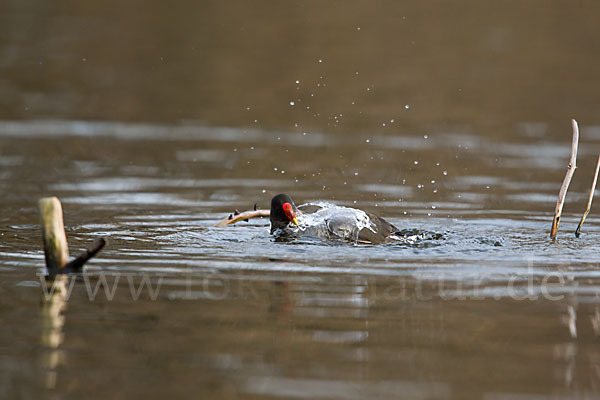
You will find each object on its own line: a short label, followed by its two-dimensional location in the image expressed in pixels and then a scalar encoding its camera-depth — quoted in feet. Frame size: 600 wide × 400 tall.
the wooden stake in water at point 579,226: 60.82
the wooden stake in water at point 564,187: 58.80
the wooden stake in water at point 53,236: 48.78
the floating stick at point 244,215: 62.64
